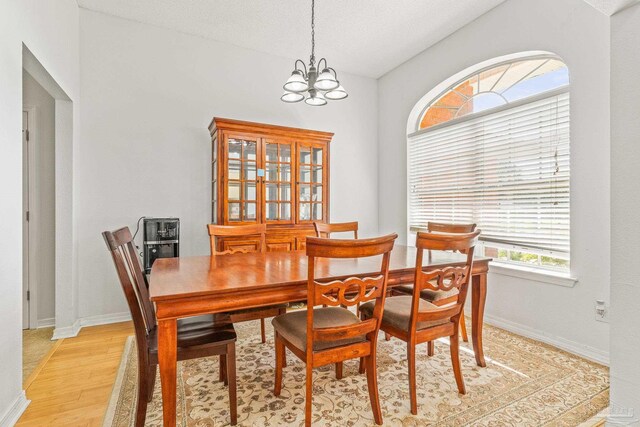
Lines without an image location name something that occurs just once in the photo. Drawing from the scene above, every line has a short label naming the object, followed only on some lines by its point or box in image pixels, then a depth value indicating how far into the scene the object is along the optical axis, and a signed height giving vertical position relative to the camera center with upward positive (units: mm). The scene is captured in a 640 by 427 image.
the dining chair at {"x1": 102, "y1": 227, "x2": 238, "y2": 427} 1517 -628
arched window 2678 +541
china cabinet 3281 +381
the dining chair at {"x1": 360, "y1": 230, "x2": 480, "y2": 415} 1727 -563
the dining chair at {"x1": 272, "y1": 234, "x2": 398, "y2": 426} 1485 -571
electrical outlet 2295 -710
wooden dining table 1406 -332
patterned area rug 1705 -1074
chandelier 2203 +896
